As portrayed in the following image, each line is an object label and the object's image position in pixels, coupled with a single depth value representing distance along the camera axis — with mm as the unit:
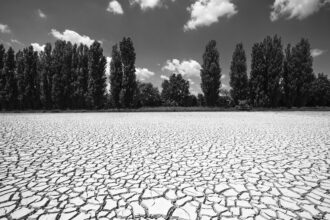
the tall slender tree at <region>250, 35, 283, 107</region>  27094
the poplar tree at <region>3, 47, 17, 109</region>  27469
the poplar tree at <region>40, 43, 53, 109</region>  28094
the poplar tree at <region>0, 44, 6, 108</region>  27262
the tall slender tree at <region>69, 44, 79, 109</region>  27703
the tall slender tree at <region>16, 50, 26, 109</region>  27545
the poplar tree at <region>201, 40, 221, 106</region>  29703
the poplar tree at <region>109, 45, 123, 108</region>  27109
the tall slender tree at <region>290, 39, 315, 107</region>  27328
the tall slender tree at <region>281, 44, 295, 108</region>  27688
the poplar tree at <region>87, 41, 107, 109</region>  26891
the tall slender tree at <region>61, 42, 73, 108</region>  27922
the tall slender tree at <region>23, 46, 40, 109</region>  27766
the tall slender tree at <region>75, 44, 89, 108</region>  27483
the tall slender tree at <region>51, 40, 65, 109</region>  27547
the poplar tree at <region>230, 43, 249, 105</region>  29016
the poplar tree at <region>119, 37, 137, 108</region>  26841
